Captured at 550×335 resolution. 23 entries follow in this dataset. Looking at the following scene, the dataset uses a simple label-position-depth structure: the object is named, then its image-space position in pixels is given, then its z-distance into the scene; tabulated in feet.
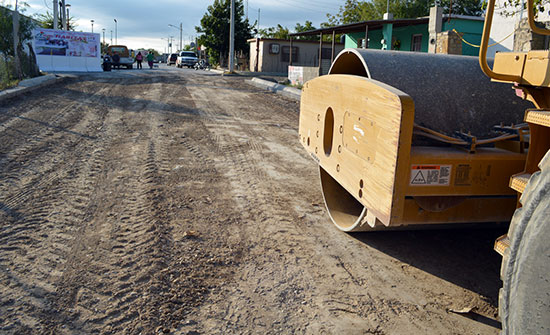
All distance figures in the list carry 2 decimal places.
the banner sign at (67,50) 98.22
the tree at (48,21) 148.54
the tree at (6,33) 67.07
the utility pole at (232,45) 100.78
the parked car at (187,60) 164.96
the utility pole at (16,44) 62.64
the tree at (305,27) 178.85
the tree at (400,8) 134.41
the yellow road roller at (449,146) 6.40
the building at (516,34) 42.11
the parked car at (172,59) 219.61
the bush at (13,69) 54.39
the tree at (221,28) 150.71
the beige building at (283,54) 135.33
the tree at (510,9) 59.41
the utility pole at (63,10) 127.75
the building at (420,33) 52.00
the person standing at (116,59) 122.83
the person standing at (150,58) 147.21
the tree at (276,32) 182.60
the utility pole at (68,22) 178.54
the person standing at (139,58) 140.84
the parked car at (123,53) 130.11
